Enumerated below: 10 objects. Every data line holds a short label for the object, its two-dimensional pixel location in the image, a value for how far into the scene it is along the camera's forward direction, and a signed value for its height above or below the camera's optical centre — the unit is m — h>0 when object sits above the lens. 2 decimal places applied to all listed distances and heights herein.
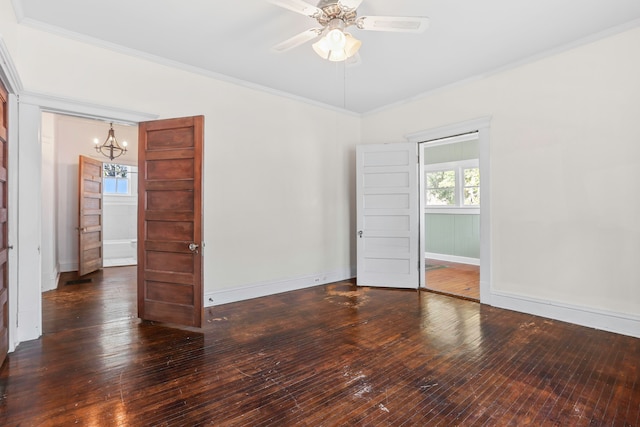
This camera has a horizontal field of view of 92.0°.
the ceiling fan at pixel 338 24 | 2.11 +1.38
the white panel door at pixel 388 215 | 4.68 -0.03
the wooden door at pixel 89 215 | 5.61 -0.05
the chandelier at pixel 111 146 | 5.71 +1.33
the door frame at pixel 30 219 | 2.79 -0.06
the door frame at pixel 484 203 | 3.90 +0.13
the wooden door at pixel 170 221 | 3.17 -0.08
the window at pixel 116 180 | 8.41 +0.91
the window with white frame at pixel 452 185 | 6.82 +0.66
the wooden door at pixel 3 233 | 2.41 -0.17
